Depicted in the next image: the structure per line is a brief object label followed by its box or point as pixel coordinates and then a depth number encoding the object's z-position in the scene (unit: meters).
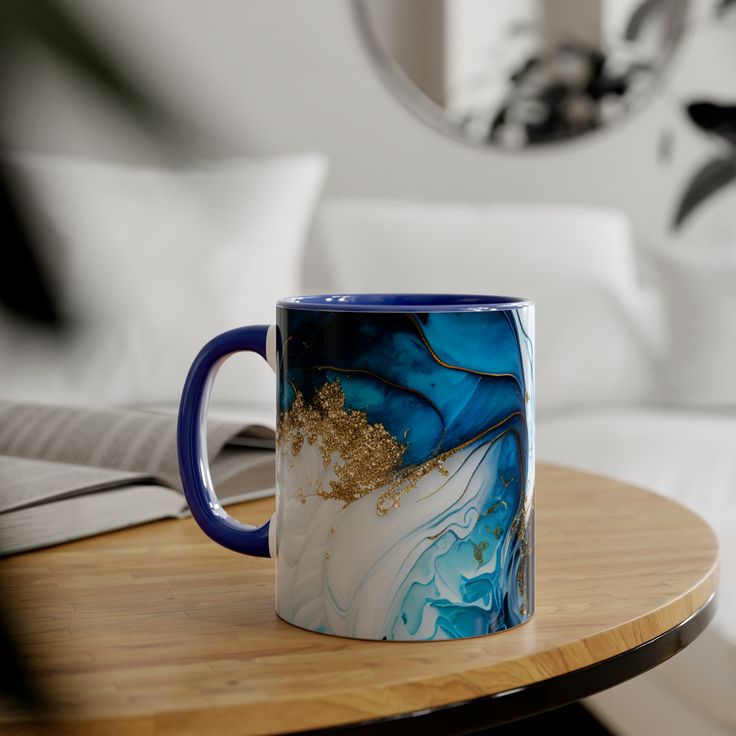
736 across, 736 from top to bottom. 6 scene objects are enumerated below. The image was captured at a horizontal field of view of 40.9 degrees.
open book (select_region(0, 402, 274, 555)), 0.59
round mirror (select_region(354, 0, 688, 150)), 2.18
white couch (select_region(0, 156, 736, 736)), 1.05
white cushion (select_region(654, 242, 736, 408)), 1.85
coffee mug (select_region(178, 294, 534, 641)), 0.43
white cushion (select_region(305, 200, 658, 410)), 1.82
